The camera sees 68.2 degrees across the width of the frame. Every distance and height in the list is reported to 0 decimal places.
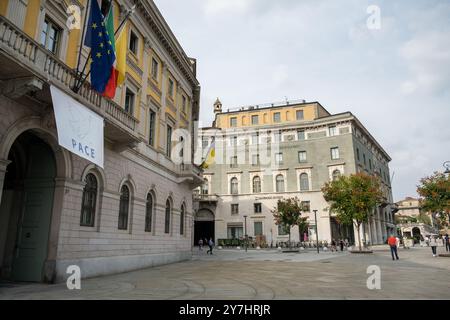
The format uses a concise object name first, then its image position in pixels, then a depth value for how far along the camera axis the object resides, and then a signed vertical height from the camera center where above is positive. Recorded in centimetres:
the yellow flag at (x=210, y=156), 2483 +572
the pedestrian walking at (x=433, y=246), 2586 -86
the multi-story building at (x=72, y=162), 1002 +291
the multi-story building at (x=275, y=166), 4738 +1009
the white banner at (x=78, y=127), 981 +333
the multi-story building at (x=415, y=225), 10262 +301
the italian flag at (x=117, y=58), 1223 +677
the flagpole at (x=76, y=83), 1122 +505
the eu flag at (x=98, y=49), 1148 +638
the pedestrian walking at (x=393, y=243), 2367 -59
